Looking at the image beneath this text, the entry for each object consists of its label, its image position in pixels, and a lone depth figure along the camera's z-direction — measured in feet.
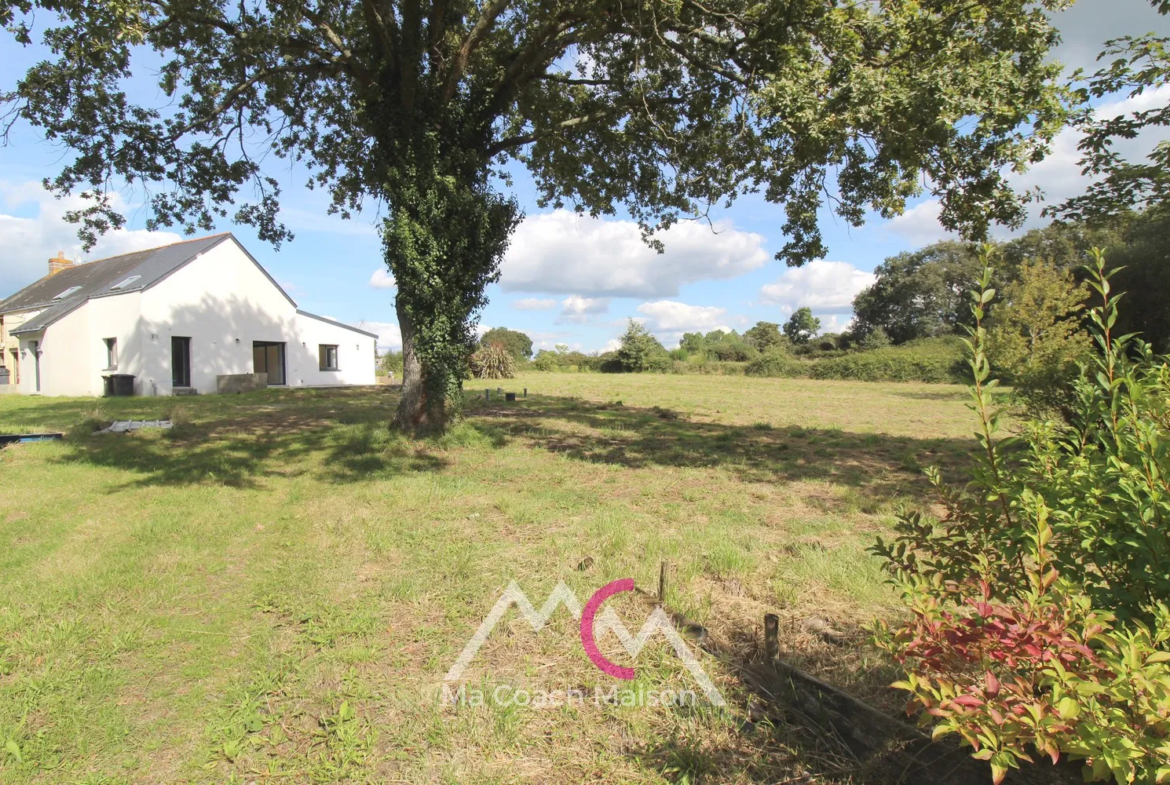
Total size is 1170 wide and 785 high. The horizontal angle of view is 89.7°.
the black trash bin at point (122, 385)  73.46
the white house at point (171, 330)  74.33
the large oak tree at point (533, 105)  23.21
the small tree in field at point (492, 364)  104.68
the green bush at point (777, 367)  138.51
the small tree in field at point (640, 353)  151.33
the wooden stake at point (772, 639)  9.70
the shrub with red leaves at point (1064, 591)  4.41
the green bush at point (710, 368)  141.90
